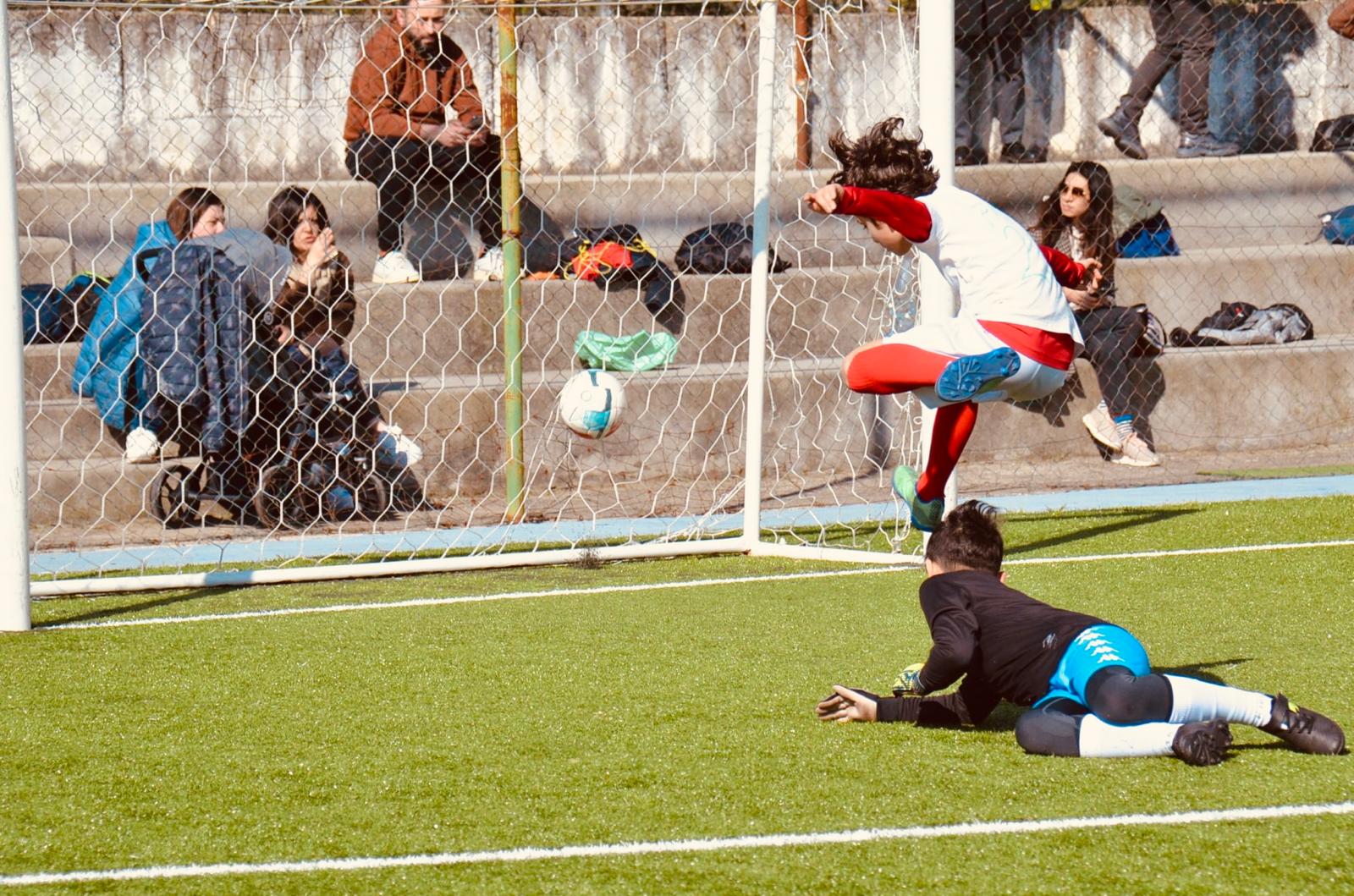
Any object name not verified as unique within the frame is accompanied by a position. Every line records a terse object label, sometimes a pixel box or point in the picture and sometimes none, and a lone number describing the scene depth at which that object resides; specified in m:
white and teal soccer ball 15.17
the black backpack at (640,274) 19.55
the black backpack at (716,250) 20.34
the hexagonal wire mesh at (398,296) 16.33
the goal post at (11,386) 11.46
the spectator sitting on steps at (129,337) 16.62
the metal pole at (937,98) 13.47
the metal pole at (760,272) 14.52
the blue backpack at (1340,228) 23.72
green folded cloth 18.78
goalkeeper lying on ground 7.59
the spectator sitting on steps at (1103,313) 18.73
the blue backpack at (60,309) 17.70
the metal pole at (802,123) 20.98
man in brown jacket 18.17
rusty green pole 16.08
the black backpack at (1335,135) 25.77
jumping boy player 9.95
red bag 19.41
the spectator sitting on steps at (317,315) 16.75
